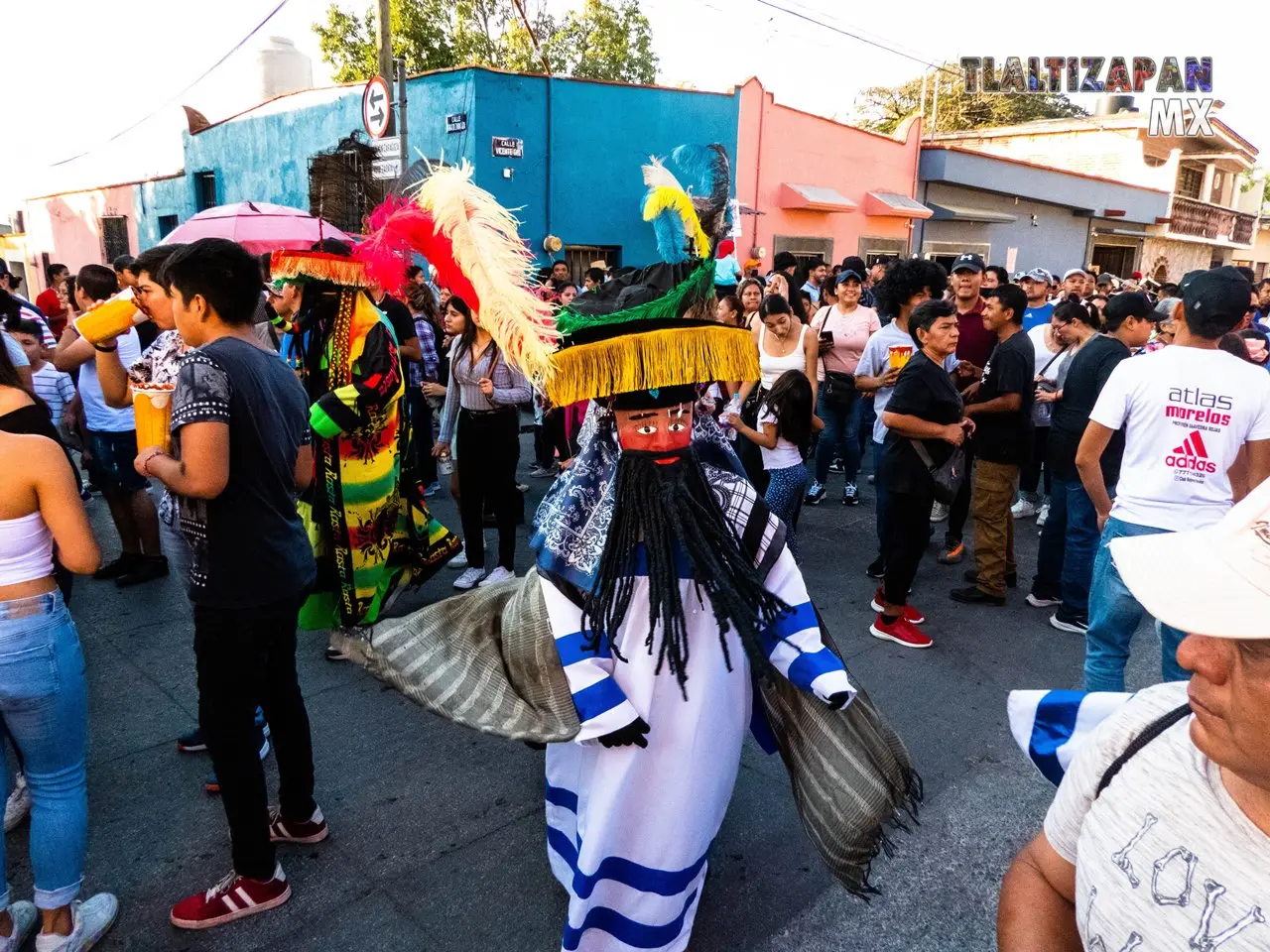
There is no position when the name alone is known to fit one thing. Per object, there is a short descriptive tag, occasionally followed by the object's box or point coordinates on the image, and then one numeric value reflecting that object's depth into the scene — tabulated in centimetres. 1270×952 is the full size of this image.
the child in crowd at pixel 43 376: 460
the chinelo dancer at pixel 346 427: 377
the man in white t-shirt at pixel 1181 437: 301
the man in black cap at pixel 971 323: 628
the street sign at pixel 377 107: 938
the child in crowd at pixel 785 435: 476
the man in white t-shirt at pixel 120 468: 496
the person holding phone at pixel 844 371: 686
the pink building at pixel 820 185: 1683
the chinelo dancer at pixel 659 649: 216
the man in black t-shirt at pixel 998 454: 504
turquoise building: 1362
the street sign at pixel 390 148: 879
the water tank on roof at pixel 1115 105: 3055
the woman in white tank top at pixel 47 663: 208
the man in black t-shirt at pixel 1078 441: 452
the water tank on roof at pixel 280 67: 1956
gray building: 2103
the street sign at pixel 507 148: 1331
